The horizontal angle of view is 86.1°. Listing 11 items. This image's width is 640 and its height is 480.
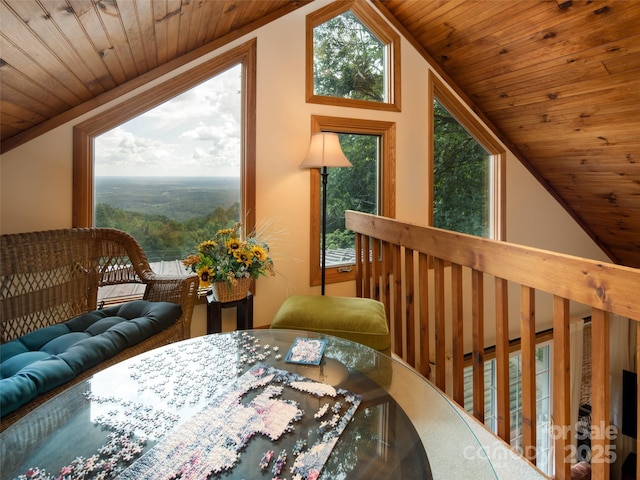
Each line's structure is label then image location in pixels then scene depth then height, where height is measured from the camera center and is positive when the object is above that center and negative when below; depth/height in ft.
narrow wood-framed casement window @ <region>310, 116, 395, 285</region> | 9.48 +1.58
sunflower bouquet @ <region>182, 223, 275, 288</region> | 6.89 -0.39
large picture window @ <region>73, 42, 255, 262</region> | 7.40 +1.89
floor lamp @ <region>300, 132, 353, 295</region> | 8.12 +2.06
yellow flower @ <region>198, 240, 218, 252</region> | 7.06 -0.08
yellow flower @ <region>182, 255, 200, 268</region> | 6.95 -0.40
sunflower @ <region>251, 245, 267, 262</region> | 7.23 -0.25
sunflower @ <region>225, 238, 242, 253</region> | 7.06 -0.08
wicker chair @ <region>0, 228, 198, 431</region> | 5.41 -0.70
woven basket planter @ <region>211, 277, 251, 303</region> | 7.07 -1.02
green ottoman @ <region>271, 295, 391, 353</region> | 5.91 -1.41
